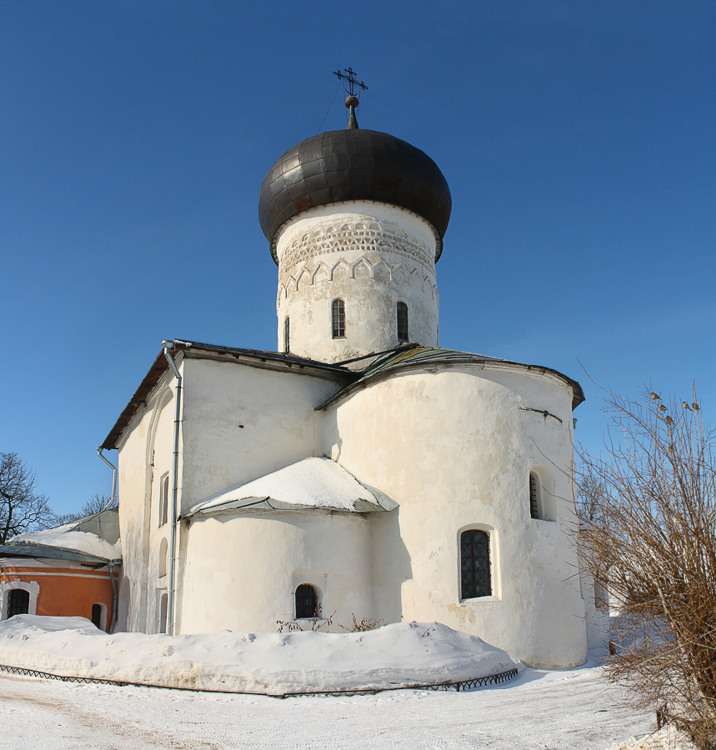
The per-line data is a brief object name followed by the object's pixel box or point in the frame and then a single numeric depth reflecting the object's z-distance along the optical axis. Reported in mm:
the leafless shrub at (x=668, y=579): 4941
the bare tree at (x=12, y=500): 29078
